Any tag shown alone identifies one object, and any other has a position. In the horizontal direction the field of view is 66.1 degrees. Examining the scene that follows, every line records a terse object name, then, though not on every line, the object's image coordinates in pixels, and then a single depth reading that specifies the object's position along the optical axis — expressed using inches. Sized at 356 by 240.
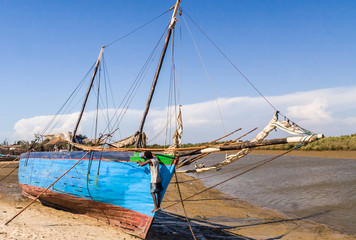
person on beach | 313.3
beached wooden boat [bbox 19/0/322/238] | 319.9
